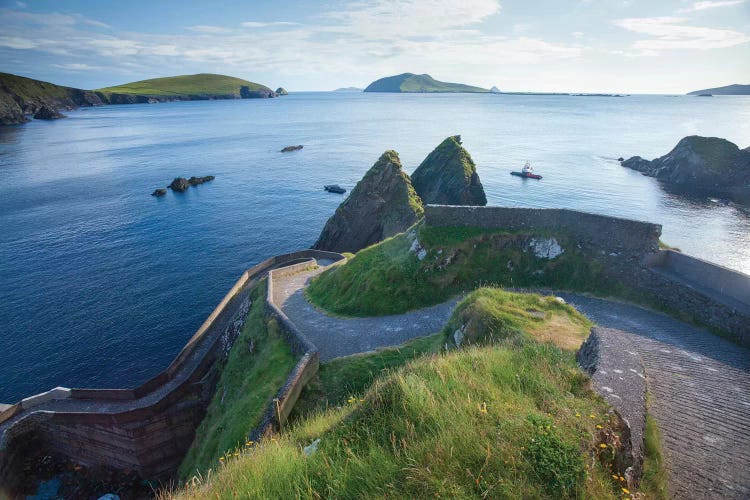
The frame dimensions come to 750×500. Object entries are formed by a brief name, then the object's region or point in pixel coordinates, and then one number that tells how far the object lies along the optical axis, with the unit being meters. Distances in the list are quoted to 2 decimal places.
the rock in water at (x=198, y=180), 80.69
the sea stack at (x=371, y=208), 48.22
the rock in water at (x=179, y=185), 76.12
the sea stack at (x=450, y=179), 54.59
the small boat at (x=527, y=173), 75.76
